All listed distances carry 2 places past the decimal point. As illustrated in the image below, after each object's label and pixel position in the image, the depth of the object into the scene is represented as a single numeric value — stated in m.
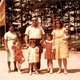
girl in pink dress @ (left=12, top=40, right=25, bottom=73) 7.65
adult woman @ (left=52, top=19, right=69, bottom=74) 7.46
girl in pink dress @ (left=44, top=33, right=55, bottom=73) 7.63
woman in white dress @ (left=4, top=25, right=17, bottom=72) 7.77
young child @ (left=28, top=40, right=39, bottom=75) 7.32
